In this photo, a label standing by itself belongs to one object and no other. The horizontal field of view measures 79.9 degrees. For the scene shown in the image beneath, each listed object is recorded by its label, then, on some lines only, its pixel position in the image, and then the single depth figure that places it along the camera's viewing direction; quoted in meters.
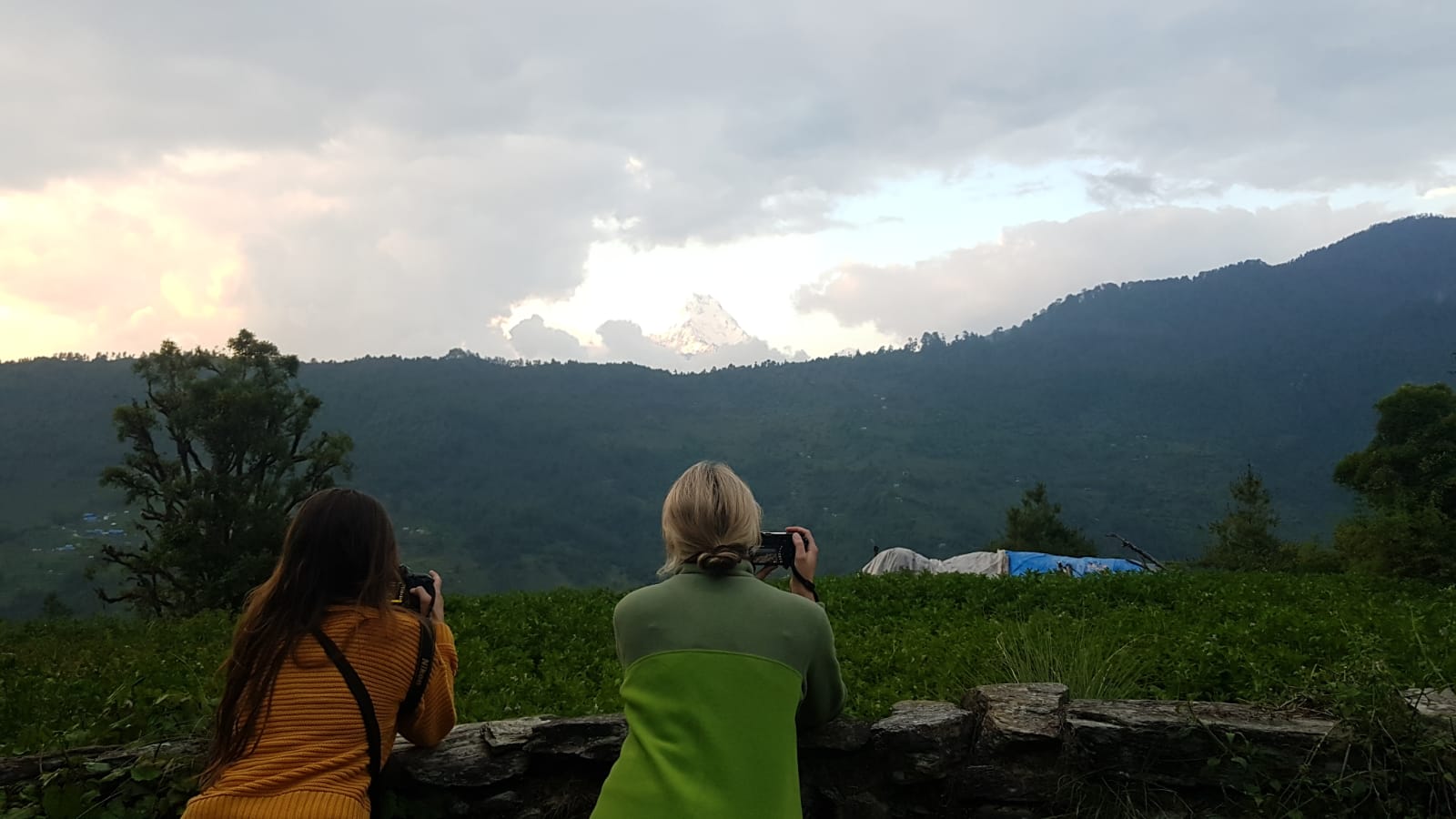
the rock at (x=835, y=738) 3.81
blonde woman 2.47
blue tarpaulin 19.31
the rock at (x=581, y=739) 3.86
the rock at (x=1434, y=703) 3.71
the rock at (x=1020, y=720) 3.84
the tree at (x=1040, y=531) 38.00
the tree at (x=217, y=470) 20.36
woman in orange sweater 2.70
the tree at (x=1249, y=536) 24.17
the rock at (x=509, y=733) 3.81
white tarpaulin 19.48
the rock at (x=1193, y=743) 3.75
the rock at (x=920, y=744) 3.87
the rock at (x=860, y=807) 3.85
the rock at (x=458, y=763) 3.68
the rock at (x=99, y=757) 3.60
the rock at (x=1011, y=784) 3.88
